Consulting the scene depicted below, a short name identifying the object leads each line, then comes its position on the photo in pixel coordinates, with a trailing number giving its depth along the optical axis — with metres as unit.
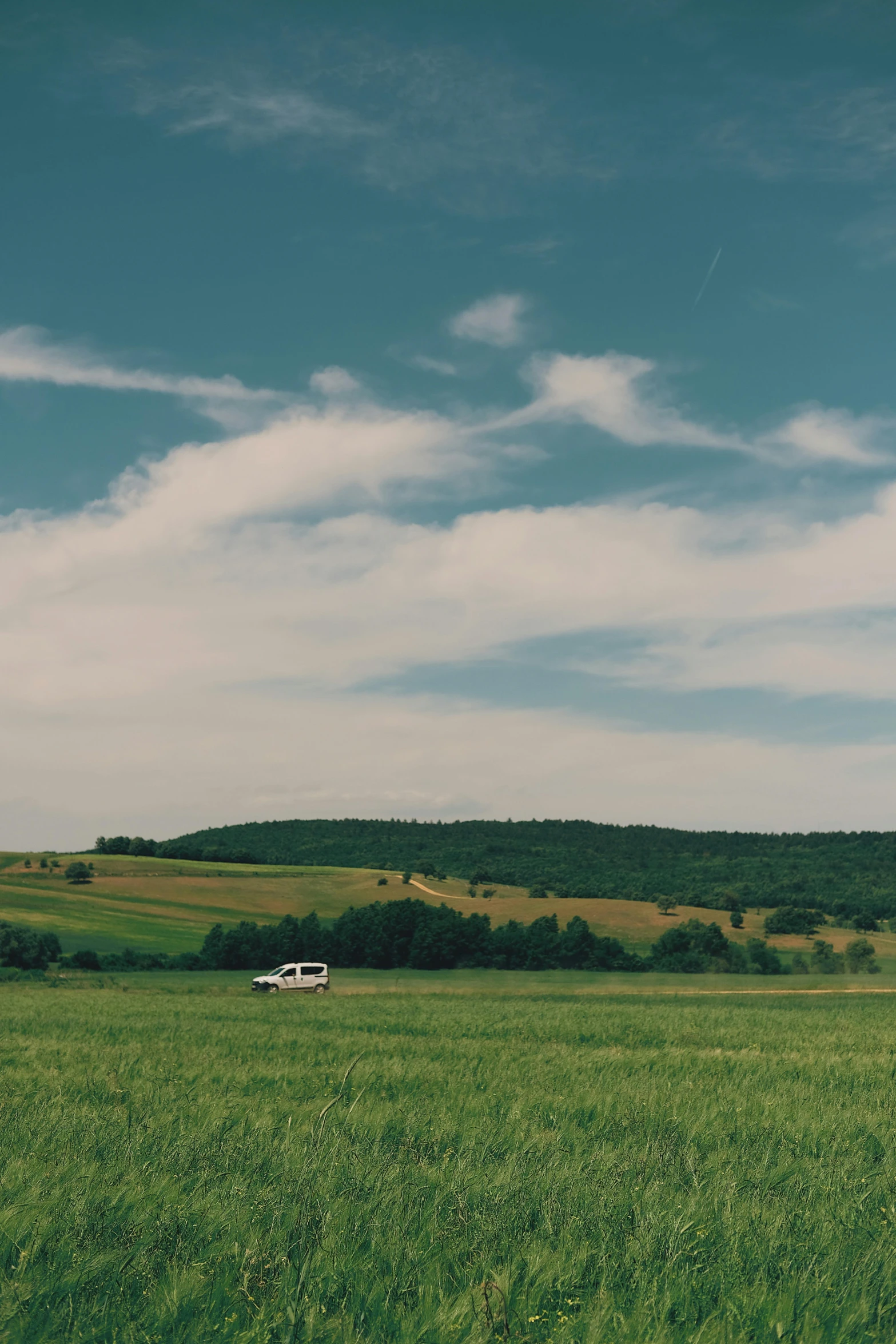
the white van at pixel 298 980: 56.97
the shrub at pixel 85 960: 71.94
